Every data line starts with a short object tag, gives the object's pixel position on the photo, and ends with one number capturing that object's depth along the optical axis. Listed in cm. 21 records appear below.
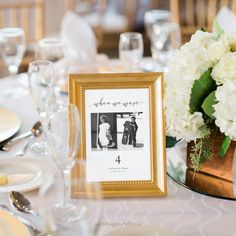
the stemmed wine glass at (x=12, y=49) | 169
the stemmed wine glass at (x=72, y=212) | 83
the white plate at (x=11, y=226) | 98
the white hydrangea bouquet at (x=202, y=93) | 107
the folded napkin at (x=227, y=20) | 191
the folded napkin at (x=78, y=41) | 186
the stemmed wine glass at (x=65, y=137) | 102
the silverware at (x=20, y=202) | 107
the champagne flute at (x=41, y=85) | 140
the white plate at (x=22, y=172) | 115
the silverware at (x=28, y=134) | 136
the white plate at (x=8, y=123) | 139
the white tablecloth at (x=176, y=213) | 104
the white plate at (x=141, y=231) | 99
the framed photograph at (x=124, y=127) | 114
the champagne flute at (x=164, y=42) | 182
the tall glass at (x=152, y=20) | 199
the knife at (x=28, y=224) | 100
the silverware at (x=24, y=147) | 132
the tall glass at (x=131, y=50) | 172
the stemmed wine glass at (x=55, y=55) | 164
